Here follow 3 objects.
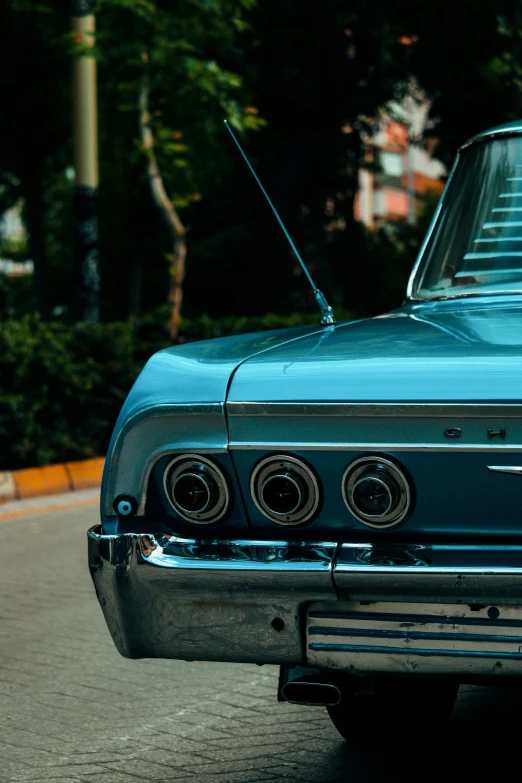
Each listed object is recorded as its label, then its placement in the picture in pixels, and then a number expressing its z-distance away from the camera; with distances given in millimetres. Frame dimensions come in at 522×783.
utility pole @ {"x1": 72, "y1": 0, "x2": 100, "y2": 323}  15069
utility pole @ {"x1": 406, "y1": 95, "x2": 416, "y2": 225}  74394
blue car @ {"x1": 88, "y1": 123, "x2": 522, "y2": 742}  3311
